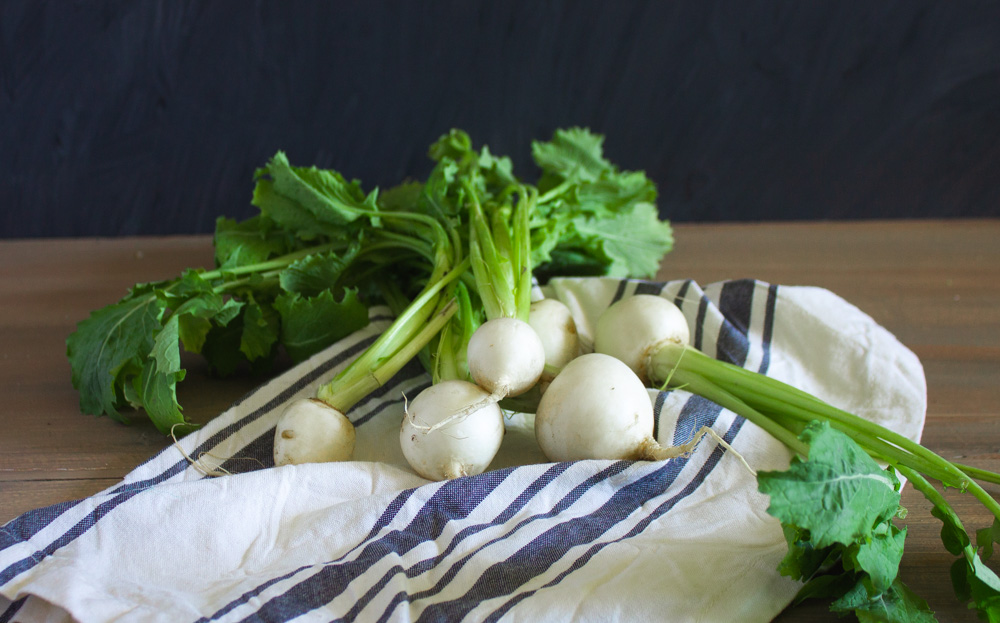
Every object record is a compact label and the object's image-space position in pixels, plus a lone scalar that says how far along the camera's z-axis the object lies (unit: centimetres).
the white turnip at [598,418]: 75
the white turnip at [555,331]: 90
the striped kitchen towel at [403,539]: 58
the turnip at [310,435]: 77
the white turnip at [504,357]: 77
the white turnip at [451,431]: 74
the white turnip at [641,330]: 91
